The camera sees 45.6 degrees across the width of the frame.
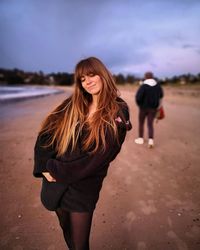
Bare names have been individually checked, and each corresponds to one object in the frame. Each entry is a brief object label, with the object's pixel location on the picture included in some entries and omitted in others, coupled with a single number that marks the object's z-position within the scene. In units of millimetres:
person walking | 6246
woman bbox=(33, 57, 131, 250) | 1674
